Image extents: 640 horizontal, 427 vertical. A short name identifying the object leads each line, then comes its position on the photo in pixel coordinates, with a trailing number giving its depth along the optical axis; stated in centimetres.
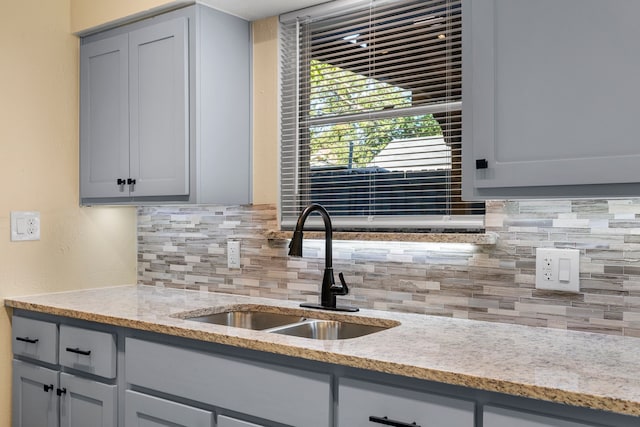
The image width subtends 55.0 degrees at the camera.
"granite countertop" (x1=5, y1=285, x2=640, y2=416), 130
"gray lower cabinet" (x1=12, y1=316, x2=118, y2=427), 225
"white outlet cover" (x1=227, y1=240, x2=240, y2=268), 276
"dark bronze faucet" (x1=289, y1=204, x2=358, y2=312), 225
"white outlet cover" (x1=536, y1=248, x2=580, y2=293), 188
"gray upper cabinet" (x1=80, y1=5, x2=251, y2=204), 250
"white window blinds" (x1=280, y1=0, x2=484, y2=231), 220
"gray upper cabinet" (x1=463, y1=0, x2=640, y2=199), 150
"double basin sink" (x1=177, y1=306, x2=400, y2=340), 216
